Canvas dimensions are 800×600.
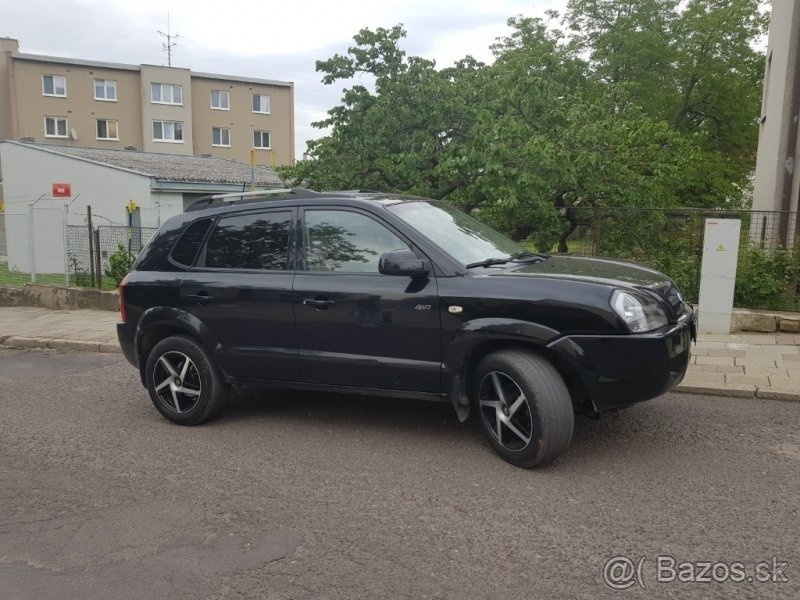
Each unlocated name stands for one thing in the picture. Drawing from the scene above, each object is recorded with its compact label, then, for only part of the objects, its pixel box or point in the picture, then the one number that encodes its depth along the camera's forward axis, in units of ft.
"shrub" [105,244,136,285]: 43.80
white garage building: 79.87
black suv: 13.97
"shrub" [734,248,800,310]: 29.48
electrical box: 27.63
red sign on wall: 82.16
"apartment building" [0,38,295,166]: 147.33
